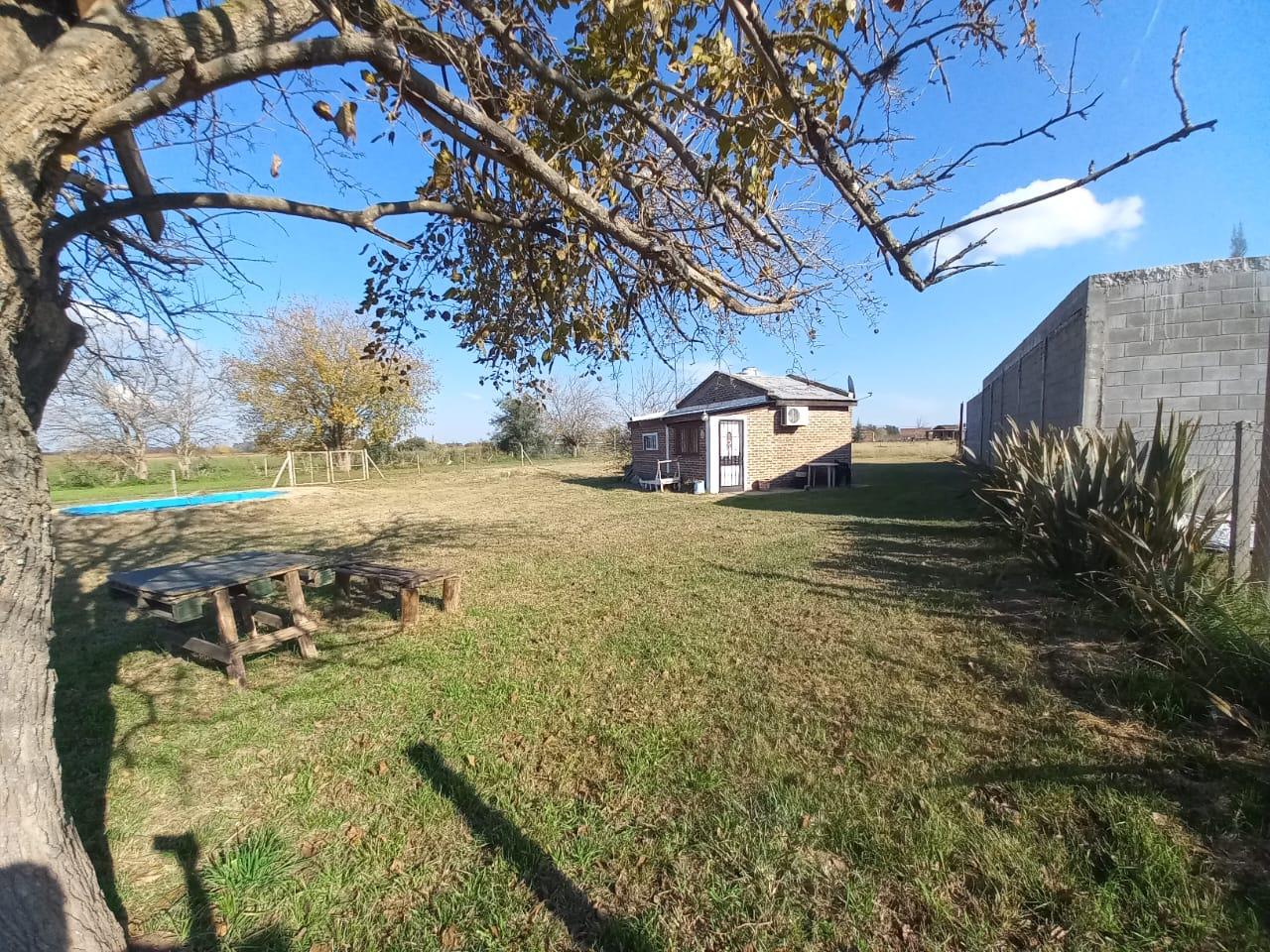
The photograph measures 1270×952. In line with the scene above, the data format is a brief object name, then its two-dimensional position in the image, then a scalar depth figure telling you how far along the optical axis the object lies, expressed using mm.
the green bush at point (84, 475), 27047
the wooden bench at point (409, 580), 5629
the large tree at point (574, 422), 44906
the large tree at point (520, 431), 39684
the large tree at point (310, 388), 26078
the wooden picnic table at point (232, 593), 4219
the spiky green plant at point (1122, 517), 4008
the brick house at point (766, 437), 17969
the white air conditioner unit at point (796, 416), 17750
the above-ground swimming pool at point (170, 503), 16688
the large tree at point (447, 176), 1654
